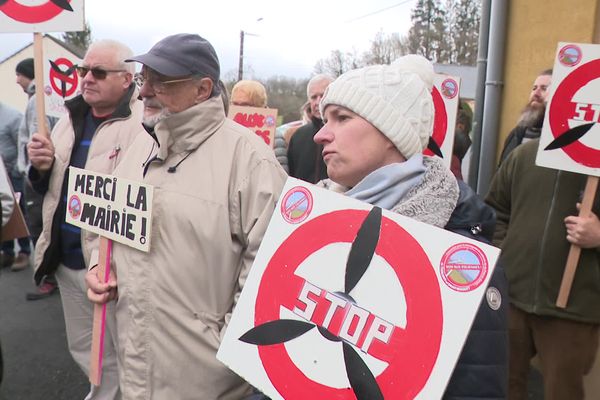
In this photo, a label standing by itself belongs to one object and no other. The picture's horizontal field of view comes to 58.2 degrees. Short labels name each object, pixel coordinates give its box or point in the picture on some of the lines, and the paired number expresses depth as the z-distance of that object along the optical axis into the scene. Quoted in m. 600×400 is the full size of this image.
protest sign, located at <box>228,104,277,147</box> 4.19
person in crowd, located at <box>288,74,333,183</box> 4.02
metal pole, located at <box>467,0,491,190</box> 4.88
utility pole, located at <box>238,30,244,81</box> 31.00
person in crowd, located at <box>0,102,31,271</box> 5.70
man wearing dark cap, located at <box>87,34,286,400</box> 1.81
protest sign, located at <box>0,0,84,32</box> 2.59
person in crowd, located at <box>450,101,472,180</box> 4.06
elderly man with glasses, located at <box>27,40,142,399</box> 2.68
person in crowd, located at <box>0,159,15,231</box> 2.34
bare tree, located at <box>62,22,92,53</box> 37.19
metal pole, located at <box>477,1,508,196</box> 4.54
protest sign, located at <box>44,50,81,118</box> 5.43
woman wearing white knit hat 1.17
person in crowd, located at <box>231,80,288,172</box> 4.40
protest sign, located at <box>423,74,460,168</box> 3.22
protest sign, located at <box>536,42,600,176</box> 2.28
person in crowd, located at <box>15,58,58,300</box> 5.05
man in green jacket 2.41
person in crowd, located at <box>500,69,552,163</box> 2.88
